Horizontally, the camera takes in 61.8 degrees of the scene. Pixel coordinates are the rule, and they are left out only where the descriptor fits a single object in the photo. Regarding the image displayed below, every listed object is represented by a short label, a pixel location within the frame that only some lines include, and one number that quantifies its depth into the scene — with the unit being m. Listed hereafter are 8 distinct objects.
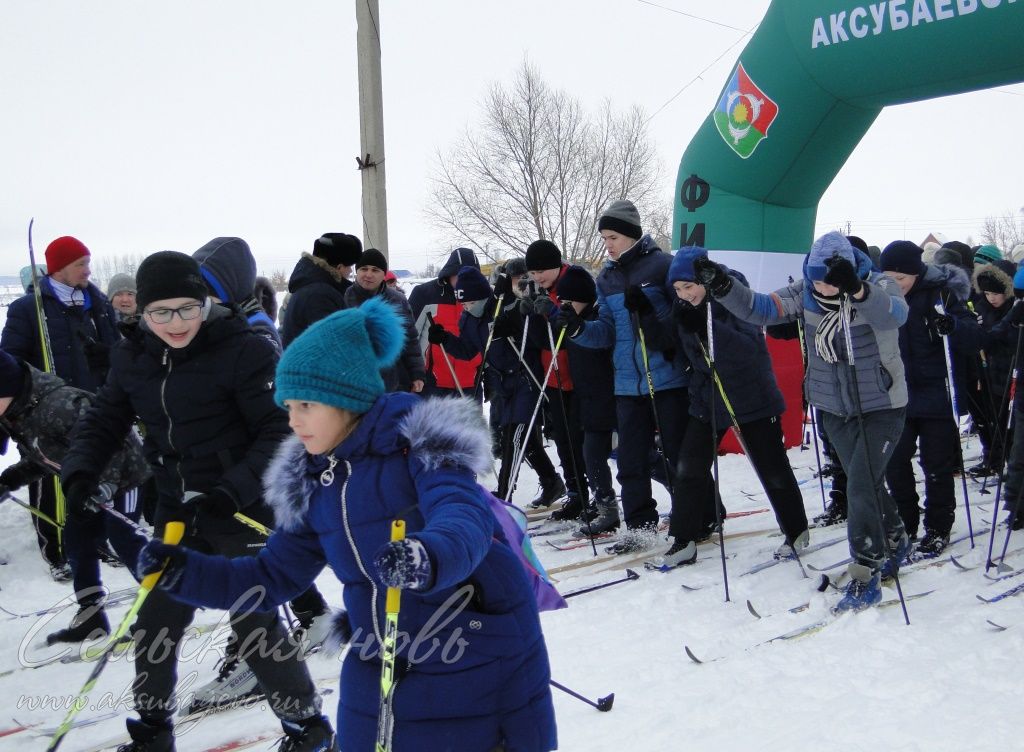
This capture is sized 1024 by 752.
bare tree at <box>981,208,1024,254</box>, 59.67
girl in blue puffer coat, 1.88
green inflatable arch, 5.99
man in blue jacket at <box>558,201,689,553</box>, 5.02
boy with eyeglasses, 2.86
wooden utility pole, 7.95
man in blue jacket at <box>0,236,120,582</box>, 5.40
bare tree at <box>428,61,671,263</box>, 24.14
